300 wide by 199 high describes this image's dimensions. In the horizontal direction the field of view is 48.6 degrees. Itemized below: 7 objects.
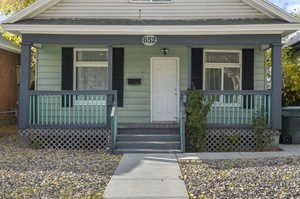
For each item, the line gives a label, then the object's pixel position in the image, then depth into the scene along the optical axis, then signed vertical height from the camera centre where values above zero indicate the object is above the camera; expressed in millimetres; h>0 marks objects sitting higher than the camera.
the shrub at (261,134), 8781 -1018
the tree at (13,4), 17234 +4703
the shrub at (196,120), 8570 -639
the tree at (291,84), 12430 +455
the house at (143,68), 8914 +862
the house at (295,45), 12973 +2064
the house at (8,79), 13164 +620
